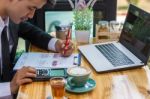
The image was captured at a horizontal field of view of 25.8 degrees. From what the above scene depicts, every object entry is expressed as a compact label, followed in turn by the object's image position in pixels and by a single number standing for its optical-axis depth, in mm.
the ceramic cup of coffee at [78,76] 1434
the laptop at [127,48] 1691
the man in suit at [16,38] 1545
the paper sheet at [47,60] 1698
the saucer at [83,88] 1438
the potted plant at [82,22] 2100
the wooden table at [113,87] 1422
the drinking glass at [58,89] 1347
